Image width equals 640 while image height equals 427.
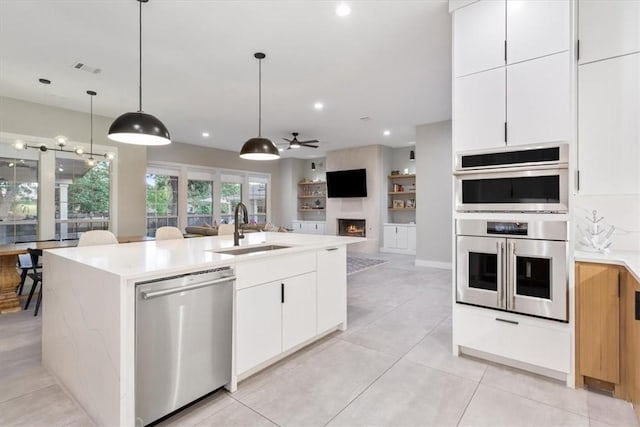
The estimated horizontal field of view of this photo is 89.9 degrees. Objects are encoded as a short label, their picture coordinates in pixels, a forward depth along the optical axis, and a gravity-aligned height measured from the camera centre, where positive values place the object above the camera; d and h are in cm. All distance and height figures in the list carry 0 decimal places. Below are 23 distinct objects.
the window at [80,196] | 558 +30
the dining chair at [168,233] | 375 -25
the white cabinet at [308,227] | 1012 -45
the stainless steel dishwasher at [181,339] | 171 -74
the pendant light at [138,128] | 237 +64
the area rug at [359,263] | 643 -111
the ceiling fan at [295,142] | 664 +148
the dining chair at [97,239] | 303 -25
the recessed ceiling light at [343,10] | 271 +175
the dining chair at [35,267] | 370 -65
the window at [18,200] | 500 +21
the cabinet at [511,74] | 222 +104
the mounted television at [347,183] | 870 +83
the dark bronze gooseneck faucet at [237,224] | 282 -10
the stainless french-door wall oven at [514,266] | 225 -40
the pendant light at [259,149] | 366 +73
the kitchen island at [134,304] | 165 -62
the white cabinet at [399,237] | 823 -65
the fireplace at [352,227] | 918 -42
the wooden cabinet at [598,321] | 209 -72
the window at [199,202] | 865 +30
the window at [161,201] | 792 +31
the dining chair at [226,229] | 427 -22
